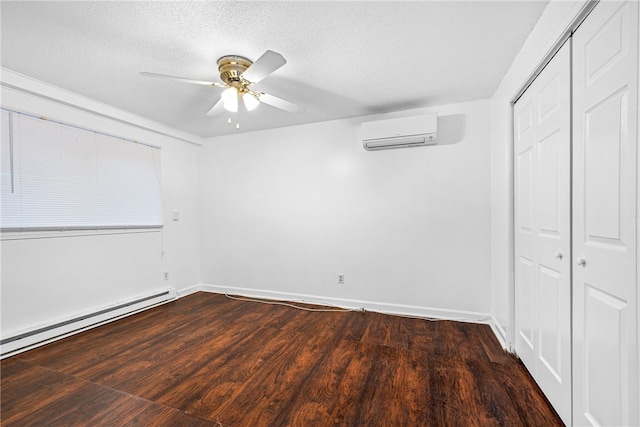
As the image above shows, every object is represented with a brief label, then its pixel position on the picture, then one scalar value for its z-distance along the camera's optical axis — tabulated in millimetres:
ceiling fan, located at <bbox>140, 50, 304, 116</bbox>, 1661
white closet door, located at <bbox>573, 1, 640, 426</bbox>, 925
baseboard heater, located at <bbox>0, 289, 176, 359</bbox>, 2156
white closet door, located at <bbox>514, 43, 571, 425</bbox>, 1345
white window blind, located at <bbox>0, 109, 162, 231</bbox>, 2213
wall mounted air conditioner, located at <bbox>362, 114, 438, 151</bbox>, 2670
